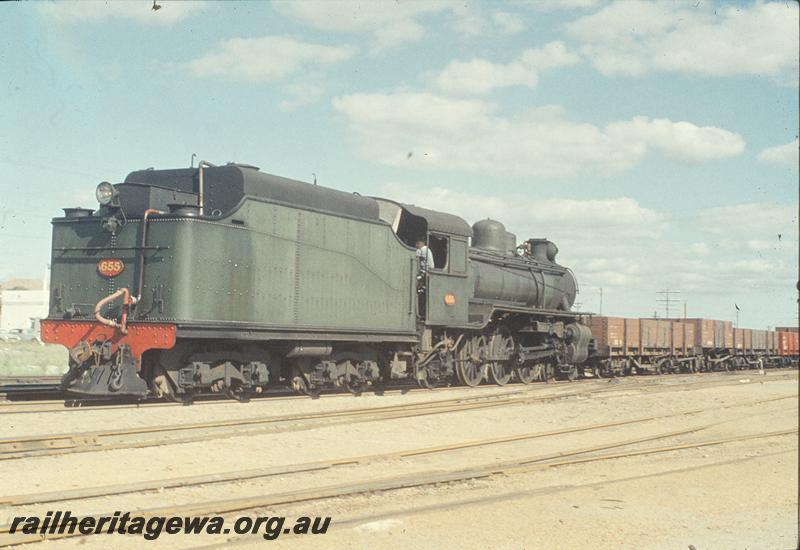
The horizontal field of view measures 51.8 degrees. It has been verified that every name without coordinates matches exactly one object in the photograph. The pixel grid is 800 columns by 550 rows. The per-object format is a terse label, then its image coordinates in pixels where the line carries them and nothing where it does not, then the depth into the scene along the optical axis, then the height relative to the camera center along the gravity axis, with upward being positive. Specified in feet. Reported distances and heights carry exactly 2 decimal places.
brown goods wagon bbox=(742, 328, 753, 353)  132.67 +0.11
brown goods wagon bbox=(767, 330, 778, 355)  143.84 -0.29
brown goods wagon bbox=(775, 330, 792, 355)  149.79 -0.05
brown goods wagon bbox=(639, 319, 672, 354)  101.24 +0.41
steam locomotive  43.27 +2.40
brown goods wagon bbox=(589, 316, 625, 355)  91.56 +0.54
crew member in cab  61.31 +5.76
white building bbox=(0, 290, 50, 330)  270.26 +4.84
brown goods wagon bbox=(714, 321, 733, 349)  120.90 +1.01
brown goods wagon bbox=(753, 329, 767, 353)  137.28 +0.15
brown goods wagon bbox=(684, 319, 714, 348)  115.85 +0.95
